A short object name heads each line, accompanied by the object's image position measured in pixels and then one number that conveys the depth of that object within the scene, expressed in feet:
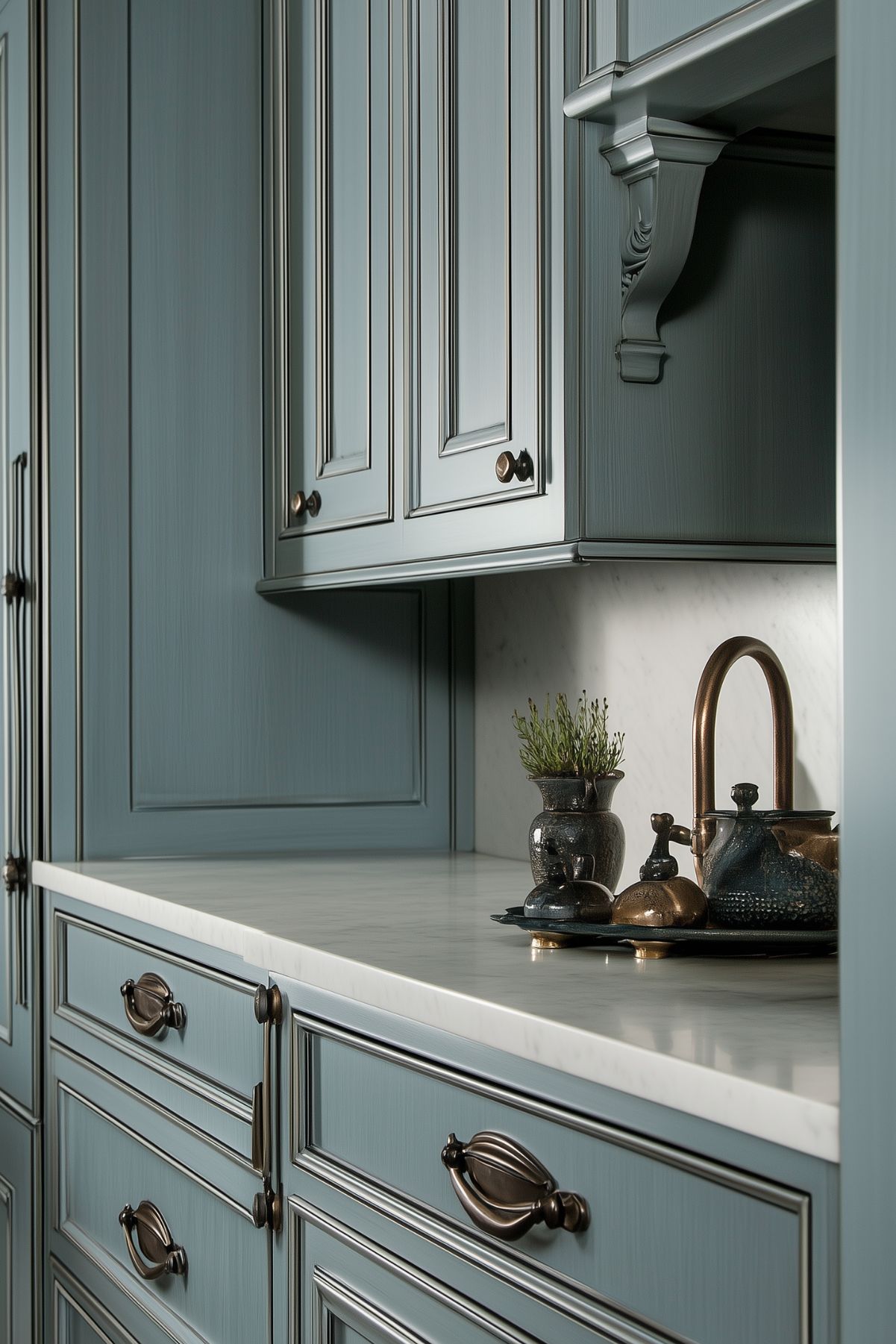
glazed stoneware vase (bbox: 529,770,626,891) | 5.26
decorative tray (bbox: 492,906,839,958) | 4.22
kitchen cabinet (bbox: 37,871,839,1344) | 3.00
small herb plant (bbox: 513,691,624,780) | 5.34
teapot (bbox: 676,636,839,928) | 4.35
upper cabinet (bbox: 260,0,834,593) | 4.82
